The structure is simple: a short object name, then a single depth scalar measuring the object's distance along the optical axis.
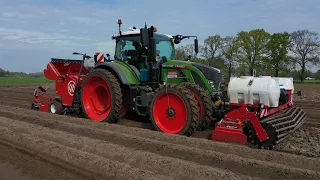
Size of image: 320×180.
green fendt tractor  4.57
